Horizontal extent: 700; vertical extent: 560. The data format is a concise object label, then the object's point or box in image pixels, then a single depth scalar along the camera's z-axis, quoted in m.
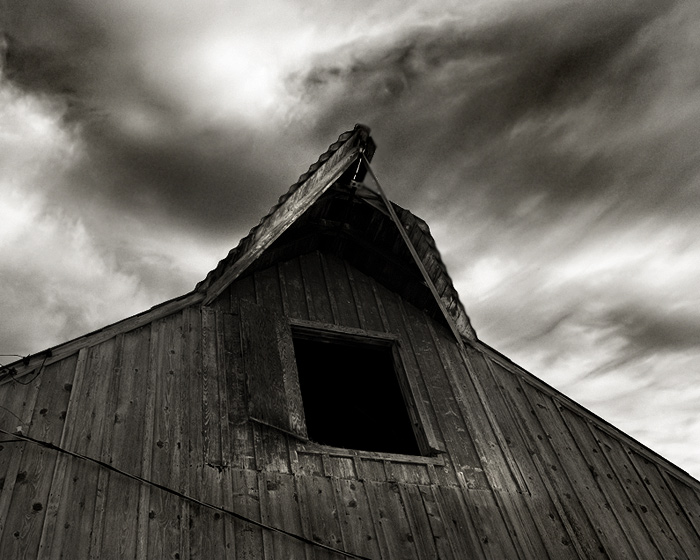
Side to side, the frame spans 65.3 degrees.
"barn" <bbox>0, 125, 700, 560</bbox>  3.52
